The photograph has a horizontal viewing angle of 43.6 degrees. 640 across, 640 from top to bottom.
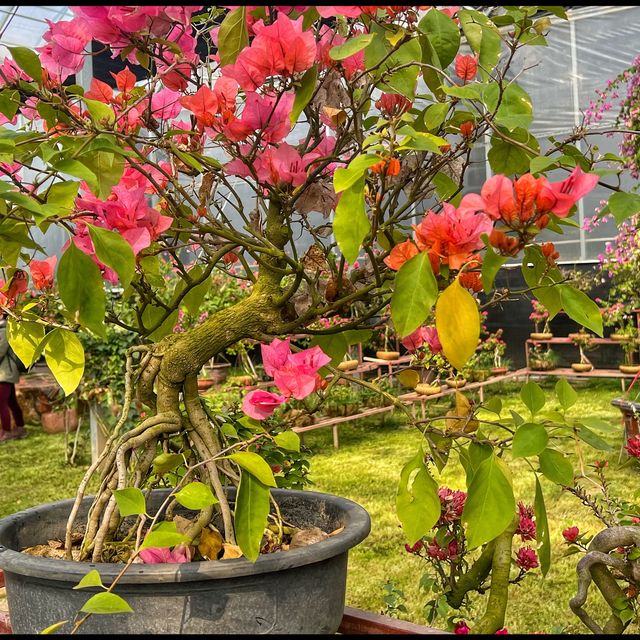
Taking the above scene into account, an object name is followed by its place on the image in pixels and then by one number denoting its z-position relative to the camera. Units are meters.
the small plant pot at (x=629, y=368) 6.51
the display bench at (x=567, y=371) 6.59
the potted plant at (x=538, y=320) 7.42
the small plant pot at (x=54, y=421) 6.08
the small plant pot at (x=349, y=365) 6.05
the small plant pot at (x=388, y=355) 6.80
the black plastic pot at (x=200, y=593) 0.71
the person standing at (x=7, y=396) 5.62
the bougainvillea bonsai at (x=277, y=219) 0.62
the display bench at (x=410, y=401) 5.05
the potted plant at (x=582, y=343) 6.98
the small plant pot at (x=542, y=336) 7.47
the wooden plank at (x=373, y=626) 0.88
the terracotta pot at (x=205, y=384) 5.89
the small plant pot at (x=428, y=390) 5.57
